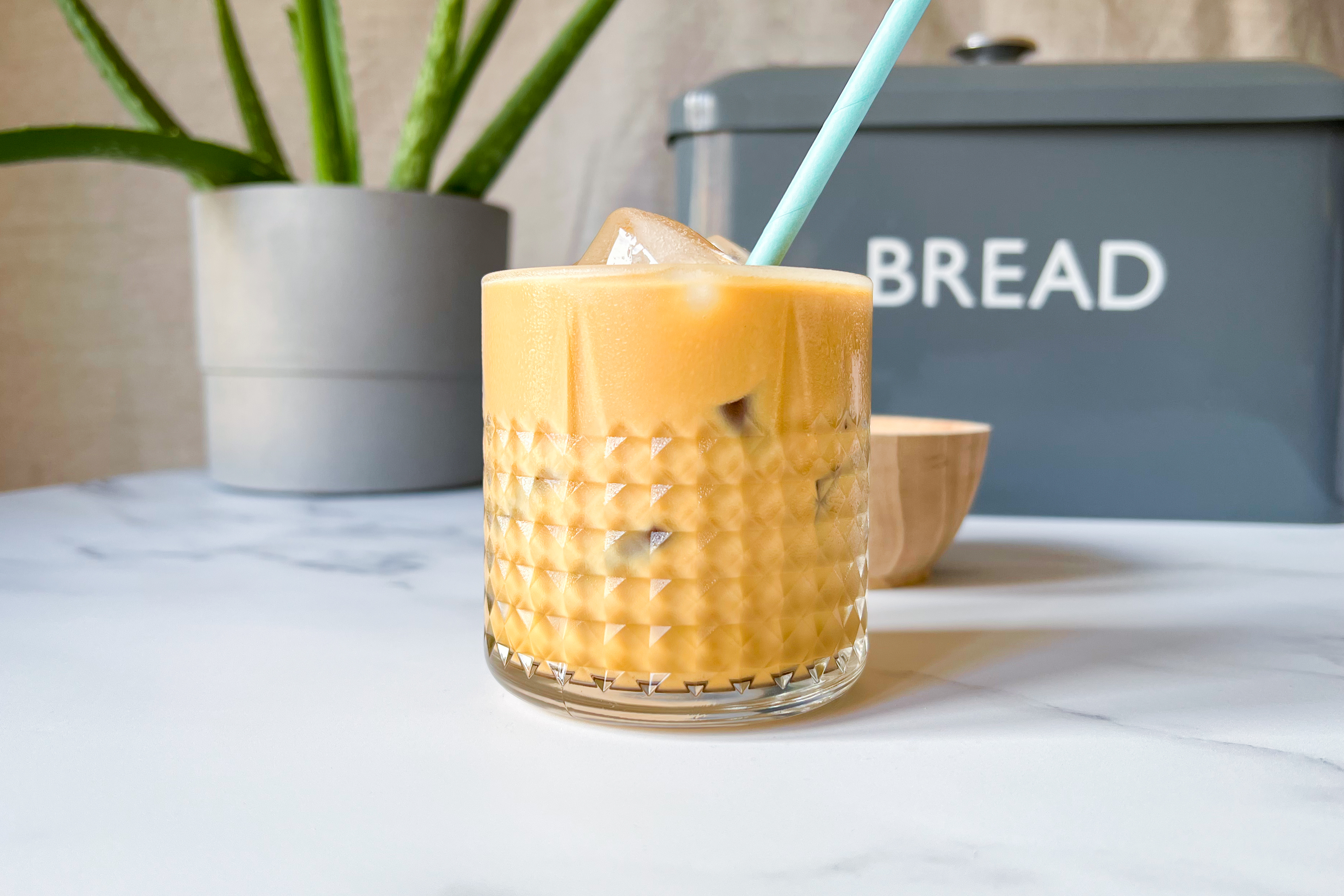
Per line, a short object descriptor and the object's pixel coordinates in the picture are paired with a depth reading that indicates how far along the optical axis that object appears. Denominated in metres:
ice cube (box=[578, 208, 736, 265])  0.30
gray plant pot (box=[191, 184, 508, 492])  0.73
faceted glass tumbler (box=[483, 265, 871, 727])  0.29
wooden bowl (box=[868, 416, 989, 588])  0.46
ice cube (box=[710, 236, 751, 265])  0.32
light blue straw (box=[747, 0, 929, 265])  0.28
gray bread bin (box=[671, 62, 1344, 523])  0.66
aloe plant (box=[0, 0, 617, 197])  0.72
